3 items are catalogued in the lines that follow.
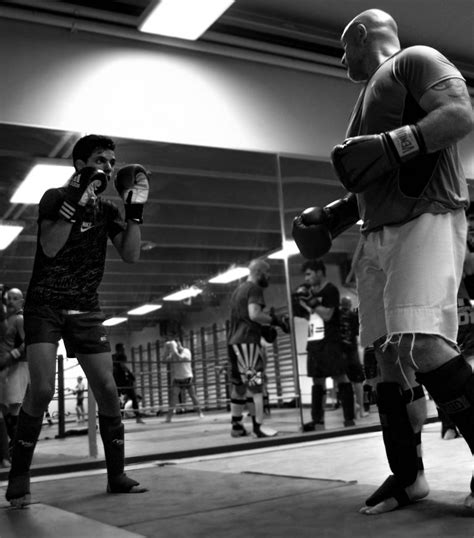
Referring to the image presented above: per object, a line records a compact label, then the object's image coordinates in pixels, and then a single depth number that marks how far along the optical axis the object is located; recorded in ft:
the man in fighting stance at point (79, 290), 7.66
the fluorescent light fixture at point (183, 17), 14.34
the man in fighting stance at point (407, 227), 5.29
